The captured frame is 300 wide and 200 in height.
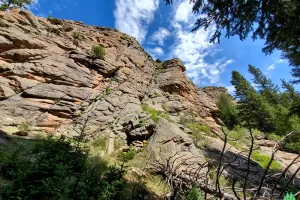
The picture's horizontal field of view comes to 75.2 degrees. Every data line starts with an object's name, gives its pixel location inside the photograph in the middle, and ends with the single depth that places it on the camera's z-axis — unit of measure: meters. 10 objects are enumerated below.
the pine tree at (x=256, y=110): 28.62
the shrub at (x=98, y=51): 15.91
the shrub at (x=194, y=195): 3.87
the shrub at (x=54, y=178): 3.42
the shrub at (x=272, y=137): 20.80
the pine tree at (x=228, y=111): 34.69
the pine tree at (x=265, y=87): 34.16
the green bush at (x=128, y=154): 8.29
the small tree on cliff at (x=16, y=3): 14.02
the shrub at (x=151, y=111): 13.30
